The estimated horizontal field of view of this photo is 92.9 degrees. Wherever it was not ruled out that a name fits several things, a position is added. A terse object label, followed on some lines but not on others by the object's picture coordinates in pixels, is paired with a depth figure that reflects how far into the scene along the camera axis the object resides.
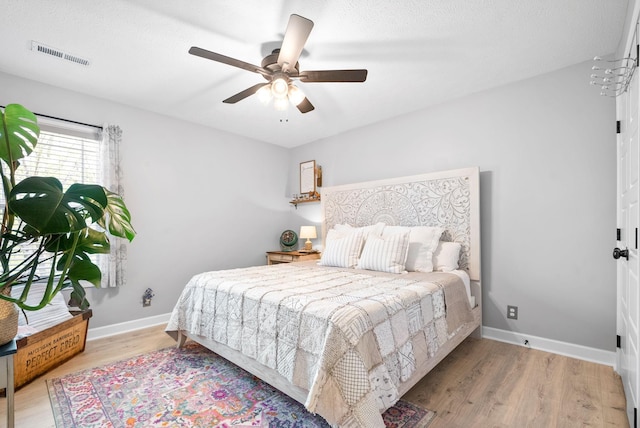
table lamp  4.47
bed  1.54
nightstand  4.22
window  2.85
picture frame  4.68
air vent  2.29
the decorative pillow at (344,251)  3.28
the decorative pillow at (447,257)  2.96
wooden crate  2.12
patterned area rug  1.76
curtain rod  2.85
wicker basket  1.19
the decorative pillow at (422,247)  2.97
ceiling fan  1.78
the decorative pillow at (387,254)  2.94
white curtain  3.14
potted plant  0.96
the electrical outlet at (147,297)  3.46
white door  1.56
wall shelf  4.69
